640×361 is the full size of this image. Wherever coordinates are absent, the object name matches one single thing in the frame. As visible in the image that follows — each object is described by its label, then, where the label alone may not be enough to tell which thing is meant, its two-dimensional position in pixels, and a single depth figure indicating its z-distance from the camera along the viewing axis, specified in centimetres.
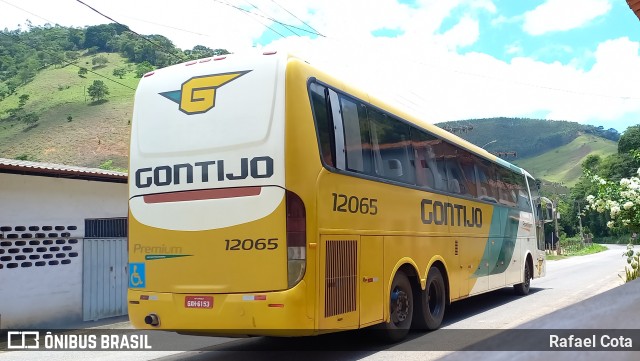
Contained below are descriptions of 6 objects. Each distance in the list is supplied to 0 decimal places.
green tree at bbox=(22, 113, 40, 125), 9256
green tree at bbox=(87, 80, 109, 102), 10281
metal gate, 1204
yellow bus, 610
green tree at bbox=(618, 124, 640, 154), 9072
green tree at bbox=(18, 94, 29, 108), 9812
